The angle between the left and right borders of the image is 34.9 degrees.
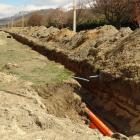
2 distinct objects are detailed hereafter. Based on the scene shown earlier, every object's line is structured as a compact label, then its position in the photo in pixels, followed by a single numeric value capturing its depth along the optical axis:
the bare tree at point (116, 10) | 16.46
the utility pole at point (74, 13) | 13.85
